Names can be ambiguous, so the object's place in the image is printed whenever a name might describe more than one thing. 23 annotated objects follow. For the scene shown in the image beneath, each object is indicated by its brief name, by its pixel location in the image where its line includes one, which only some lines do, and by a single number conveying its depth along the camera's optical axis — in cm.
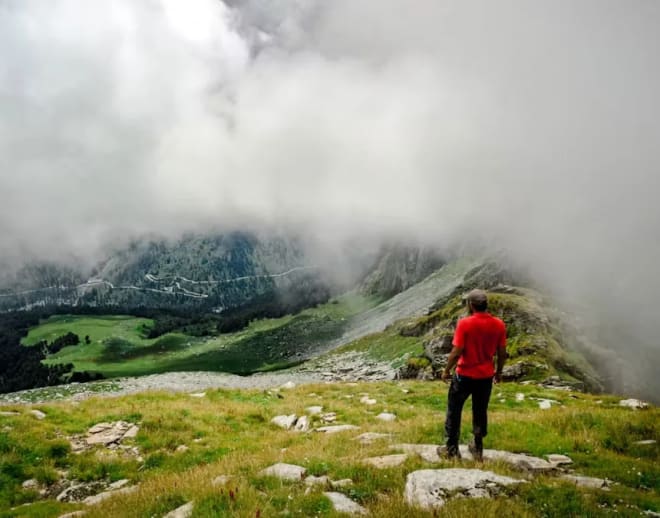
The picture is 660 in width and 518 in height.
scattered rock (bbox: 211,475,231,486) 1040
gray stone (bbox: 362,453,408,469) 1105
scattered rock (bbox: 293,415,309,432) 2164
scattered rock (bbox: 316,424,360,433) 1922
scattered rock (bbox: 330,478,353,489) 989
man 1083
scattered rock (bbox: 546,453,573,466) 1170
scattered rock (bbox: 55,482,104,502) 1375
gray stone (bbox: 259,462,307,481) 1078
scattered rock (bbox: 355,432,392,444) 1540
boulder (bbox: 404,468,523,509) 854
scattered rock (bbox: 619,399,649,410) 2642
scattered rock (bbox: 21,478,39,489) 1472
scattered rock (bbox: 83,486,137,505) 1163
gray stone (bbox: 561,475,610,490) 975
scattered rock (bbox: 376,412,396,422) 2261
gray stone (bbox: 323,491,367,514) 826
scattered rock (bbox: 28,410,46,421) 2167
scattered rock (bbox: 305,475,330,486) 1010
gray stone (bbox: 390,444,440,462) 1142
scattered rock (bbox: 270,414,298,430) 2289
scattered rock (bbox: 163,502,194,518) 870
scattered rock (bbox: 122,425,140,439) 1958
